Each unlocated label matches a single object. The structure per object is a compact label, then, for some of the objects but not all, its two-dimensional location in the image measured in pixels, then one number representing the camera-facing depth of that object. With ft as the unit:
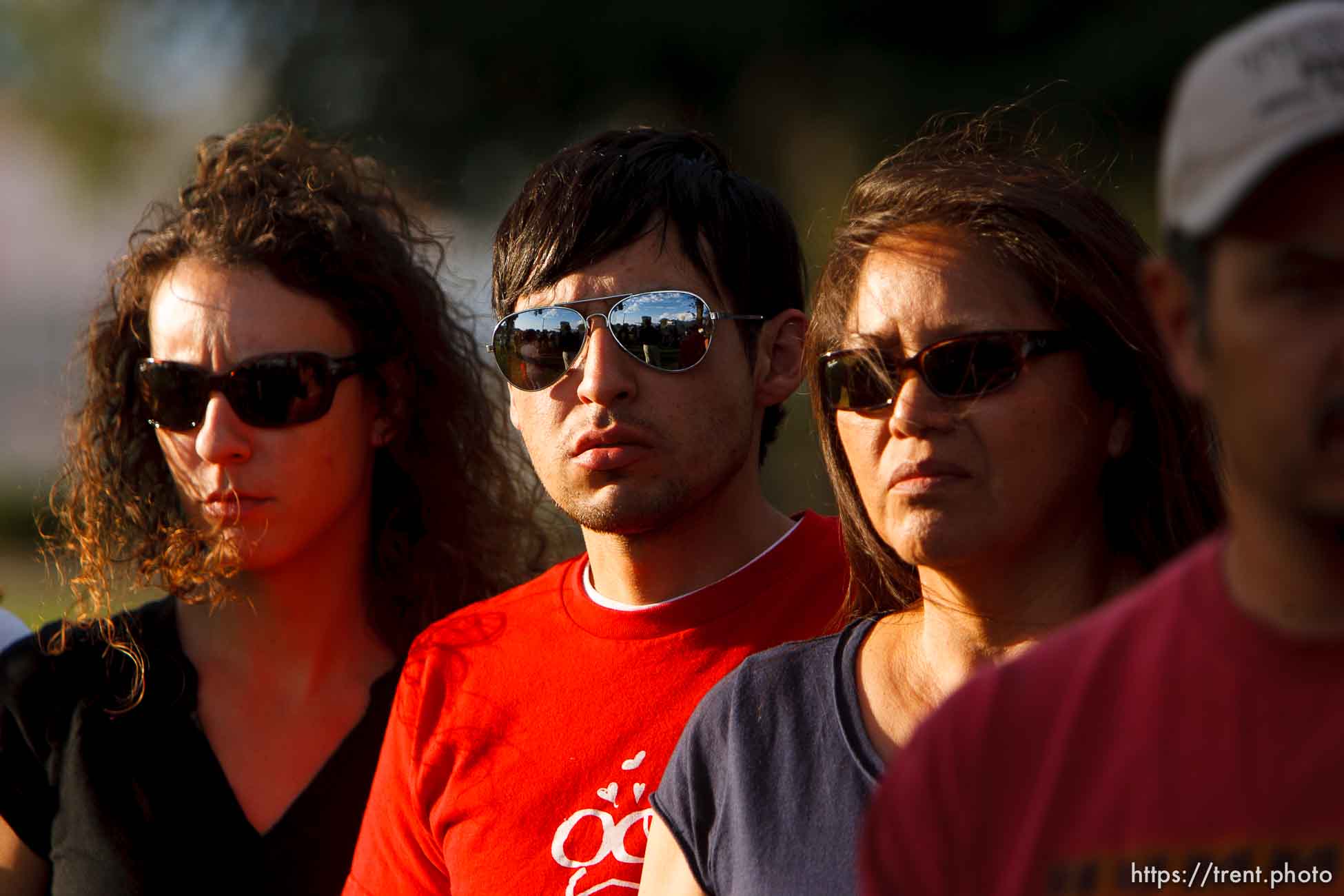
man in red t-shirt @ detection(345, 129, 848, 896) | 18.63
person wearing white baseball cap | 7.36
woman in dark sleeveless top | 14.67
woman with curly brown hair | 21.90
